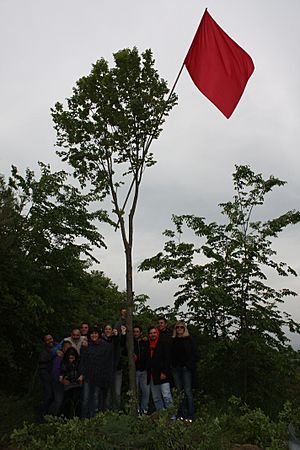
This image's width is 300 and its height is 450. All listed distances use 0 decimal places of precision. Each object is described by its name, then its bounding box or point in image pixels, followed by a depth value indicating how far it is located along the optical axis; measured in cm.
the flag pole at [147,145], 965
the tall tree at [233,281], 934
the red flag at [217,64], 852
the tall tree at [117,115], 962
